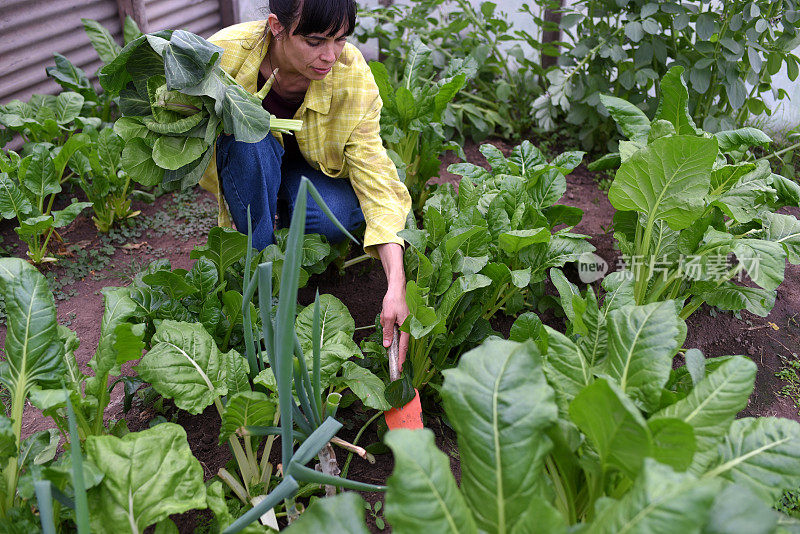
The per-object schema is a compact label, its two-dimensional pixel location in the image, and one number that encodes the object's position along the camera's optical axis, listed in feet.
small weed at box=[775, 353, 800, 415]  6.67
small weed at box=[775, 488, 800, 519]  5.40
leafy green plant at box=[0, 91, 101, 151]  8.39
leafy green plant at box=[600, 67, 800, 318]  5.79
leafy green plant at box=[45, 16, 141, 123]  9.33
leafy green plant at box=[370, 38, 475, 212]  8.12
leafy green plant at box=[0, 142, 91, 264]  7.45
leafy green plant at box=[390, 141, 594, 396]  5.56
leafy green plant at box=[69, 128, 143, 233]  8.33
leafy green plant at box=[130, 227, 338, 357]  5.81
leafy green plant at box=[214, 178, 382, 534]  3.41
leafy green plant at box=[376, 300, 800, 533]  2.97
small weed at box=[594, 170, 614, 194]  10.16
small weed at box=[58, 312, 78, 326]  7.24
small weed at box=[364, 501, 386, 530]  5.07
